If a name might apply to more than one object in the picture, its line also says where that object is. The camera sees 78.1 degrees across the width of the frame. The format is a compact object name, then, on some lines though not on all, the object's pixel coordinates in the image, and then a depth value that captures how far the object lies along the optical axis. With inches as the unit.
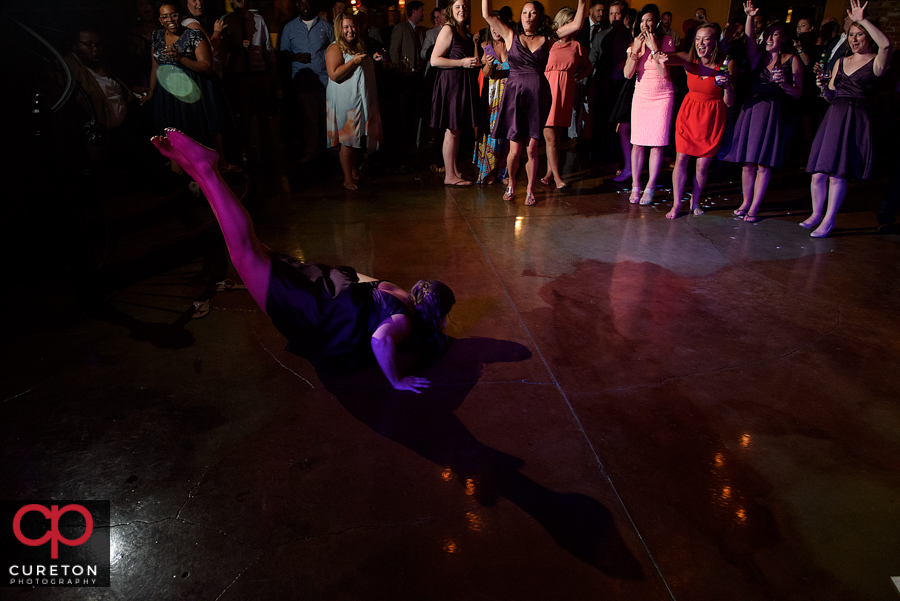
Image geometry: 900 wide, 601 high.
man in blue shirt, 270.1
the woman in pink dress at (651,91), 201.0
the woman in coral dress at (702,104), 183.3
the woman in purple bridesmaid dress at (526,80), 195.0
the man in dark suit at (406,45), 297.9
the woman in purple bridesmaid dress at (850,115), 162.2
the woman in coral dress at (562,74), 216.5
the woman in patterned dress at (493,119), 220.1
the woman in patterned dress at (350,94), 214.5
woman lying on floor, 100.7
